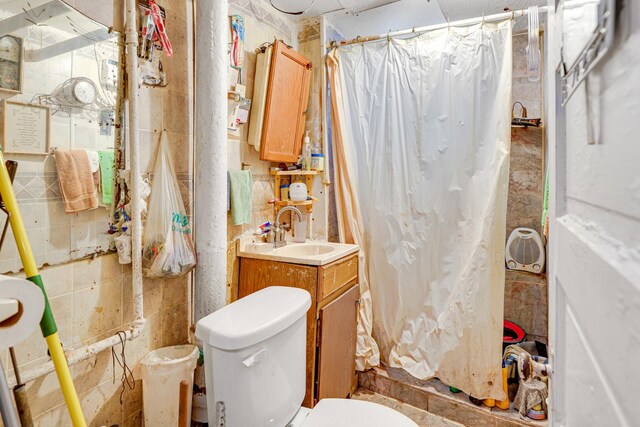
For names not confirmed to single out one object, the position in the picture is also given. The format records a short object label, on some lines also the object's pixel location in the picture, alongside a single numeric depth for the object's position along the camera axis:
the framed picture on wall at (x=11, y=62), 0.98
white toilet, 1.08
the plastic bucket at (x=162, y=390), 1.30
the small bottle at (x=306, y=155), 2.26
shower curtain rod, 1.85
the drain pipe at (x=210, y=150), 1.48
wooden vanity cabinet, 1.70
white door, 0.29
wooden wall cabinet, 1.95
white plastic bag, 1.38
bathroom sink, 1.75
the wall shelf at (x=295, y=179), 2.20
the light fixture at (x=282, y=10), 2.04
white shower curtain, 1.91
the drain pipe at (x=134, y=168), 1.27
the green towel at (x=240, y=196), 1.80
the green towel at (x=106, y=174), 1.25
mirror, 1.01
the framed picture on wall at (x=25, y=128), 0.99
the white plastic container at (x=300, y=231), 2.26
